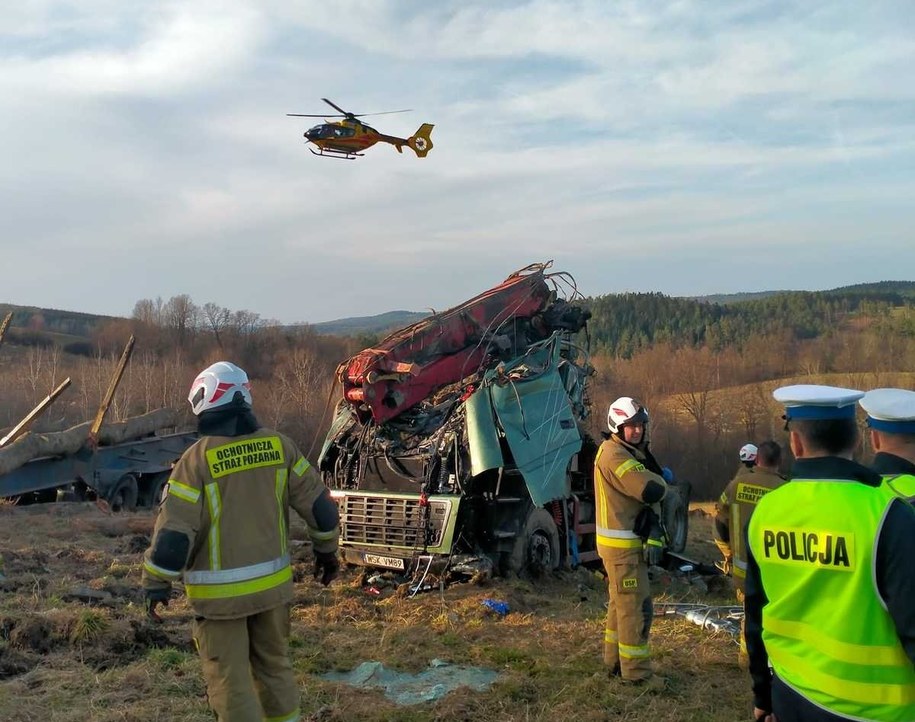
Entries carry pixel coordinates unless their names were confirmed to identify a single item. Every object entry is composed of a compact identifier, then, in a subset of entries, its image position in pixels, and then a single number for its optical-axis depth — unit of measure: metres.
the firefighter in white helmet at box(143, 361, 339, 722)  3.69
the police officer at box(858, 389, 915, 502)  2.81
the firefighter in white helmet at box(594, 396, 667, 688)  5.21
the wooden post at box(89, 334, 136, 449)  13.88
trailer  13.27
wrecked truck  8.60
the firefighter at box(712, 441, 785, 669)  6.04
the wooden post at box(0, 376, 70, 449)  13.67
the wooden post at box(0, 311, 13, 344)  13.61
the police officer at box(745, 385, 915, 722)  2.12
